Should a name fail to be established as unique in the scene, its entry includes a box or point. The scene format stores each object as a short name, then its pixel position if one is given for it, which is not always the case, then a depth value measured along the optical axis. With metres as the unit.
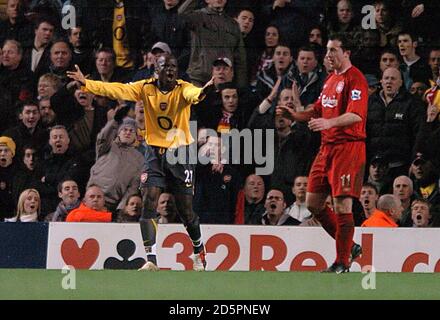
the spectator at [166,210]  11.18
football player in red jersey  10.45
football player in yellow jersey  10.85
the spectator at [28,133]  11.27
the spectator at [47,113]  11.31
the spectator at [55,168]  11.21
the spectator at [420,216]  11.12
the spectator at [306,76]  11.22
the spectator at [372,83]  11.18
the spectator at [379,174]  11.12
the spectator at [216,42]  11.27
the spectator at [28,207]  11.20
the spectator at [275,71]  11.25
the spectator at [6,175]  11.20
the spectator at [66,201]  11.19
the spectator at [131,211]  11.20
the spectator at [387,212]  11.11
